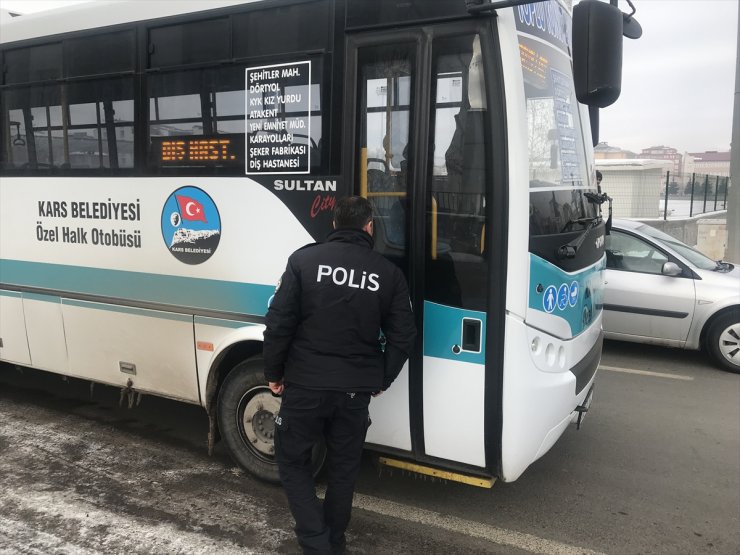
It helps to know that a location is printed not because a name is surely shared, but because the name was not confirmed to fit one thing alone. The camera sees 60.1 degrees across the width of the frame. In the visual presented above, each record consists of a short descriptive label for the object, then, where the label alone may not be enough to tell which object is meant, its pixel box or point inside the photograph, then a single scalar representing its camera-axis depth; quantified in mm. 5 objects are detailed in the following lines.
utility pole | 11117
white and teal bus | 3266
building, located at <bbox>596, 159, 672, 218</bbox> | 16578
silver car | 7082
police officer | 3023
